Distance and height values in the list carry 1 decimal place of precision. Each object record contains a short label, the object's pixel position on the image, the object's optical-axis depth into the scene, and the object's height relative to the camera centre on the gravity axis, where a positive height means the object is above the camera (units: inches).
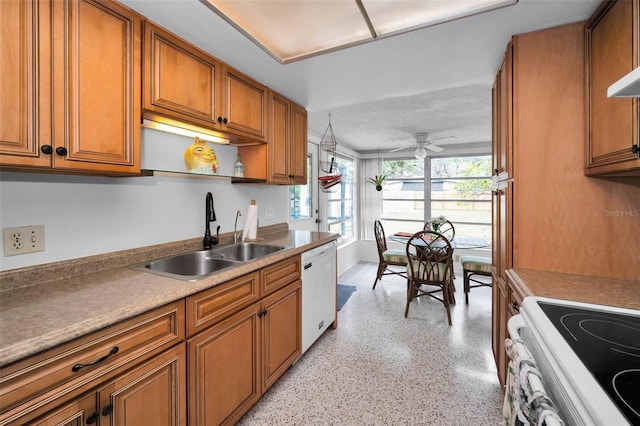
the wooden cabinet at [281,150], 90.6 +21.7
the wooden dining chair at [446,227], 179.3 -11.9
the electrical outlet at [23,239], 44.6 -4.8
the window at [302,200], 137.6 +5.8
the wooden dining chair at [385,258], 150.5 -26.5
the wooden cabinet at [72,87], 38.0 +19.8
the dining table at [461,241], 128.0 -15.6
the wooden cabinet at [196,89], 55.8 +29.8
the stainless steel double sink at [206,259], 64.9 -12.8
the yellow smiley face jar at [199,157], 69.3 +13.8
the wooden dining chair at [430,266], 116.7 -24.6
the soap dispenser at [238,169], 86.7 +13.4
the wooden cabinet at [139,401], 33.1 -26.2
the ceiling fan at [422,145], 150.6 +37.1
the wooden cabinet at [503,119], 61.6 +23.1
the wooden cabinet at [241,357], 50.0 -32.2
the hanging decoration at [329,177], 118.0 +14.7
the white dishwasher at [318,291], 85.4 -27.5
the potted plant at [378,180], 197.5 +22.7
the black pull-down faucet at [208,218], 77.7 -2.0
